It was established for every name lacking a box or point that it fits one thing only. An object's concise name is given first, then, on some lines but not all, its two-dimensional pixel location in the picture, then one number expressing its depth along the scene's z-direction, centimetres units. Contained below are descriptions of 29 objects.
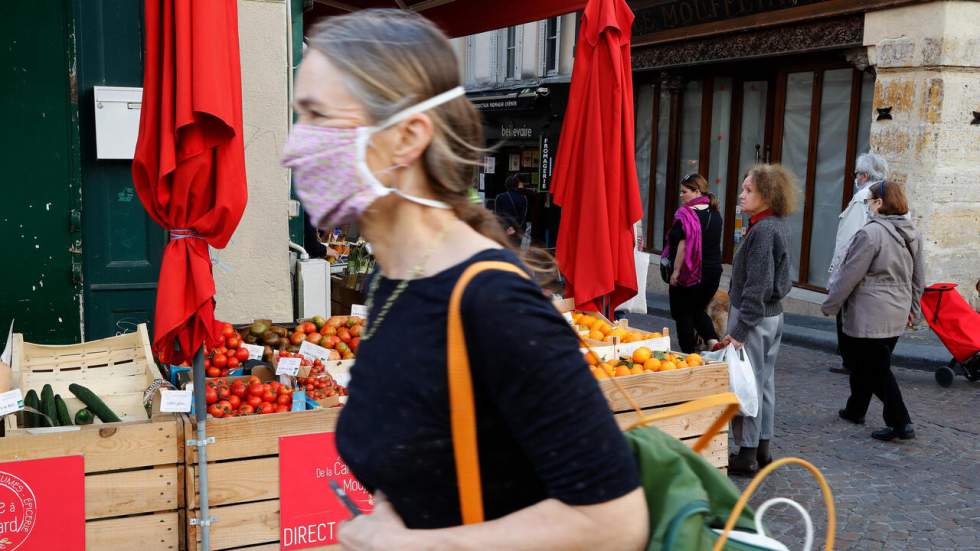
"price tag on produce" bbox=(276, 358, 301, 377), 481
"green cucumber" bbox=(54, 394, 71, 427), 413
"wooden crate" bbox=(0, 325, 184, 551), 370
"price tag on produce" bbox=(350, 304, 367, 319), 610
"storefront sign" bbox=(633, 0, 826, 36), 1255
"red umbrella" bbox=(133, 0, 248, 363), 361
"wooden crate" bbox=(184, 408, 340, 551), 394
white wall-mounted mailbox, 607
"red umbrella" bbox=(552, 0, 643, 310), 578
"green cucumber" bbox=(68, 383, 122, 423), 414
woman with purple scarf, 890
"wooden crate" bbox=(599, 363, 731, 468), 483
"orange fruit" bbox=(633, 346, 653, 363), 529
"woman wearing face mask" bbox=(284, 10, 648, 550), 113
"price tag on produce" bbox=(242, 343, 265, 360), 546
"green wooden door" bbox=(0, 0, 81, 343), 603
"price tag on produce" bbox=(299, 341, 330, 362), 516
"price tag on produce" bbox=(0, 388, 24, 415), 378
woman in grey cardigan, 603
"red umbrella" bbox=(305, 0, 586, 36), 817
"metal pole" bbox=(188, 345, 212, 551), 381
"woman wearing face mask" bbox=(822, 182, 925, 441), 676
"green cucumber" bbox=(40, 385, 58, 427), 409
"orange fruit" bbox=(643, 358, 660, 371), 516
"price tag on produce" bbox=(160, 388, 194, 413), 390
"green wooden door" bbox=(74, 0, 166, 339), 614
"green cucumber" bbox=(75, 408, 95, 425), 411
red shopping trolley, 812
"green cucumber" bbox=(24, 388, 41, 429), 413
